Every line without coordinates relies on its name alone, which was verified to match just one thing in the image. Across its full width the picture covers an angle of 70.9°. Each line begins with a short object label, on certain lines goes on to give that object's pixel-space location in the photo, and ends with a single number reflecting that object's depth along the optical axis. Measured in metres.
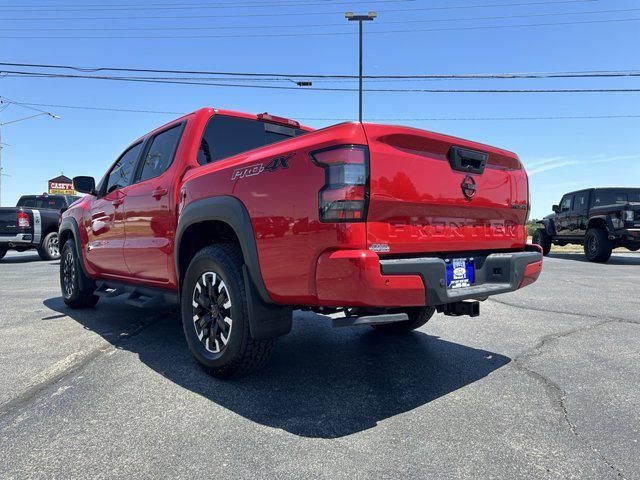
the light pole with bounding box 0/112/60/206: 22.45
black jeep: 11.77
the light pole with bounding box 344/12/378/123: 16.92
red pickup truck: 2.40
